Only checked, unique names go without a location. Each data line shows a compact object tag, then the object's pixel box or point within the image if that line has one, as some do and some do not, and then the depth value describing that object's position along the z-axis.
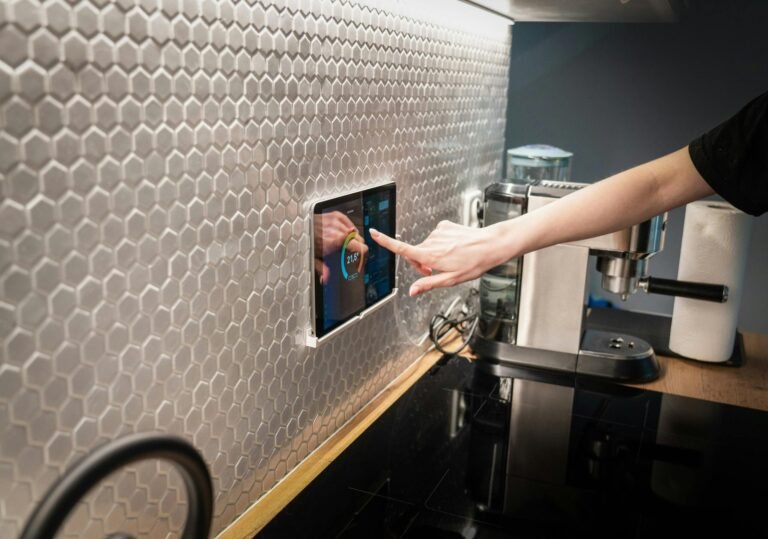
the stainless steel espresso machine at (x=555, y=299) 1.34
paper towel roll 1.41
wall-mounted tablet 0.96
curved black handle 0.41
